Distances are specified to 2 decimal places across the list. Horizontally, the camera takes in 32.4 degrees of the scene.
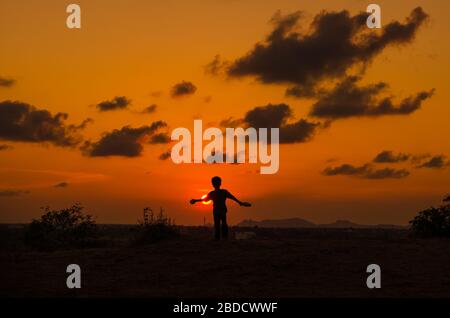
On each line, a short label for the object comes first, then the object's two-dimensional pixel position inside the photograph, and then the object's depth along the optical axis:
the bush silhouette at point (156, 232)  31.28
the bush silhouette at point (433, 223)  36.53
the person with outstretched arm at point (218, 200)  26.44
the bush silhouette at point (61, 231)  41.00
